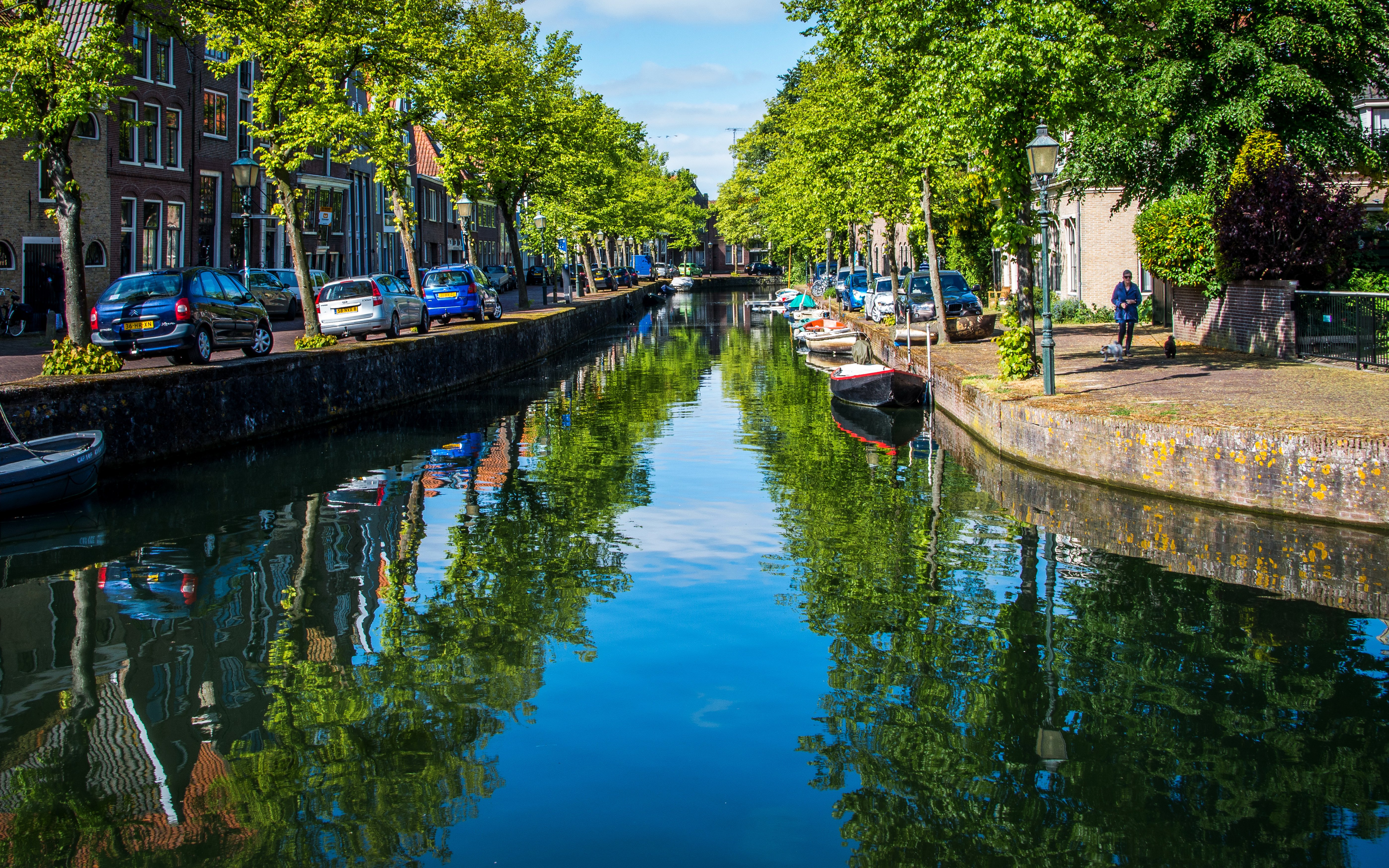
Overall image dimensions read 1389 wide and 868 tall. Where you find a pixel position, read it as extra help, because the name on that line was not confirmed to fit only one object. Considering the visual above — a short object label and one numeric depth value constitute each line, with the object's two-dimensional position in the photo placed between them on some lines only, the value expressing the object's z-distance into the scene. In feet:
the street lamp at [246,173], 93.91
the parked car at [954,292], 125.08
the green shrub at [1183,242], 89.66
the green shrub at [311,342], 83.82
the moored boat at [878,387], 81.25
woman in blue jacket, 82.58
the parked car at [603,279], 278.46
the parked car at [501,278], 238.68
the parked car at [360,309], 97.60
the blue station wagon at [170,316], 67.82
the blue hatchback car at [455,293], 127.75
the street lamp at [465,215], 125.70
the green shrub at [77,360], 58.23
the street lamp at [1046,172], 60.44
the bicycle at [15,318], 102.63
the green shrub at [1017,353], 68.54
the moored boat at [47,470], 46.26
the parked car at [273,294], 129.59
